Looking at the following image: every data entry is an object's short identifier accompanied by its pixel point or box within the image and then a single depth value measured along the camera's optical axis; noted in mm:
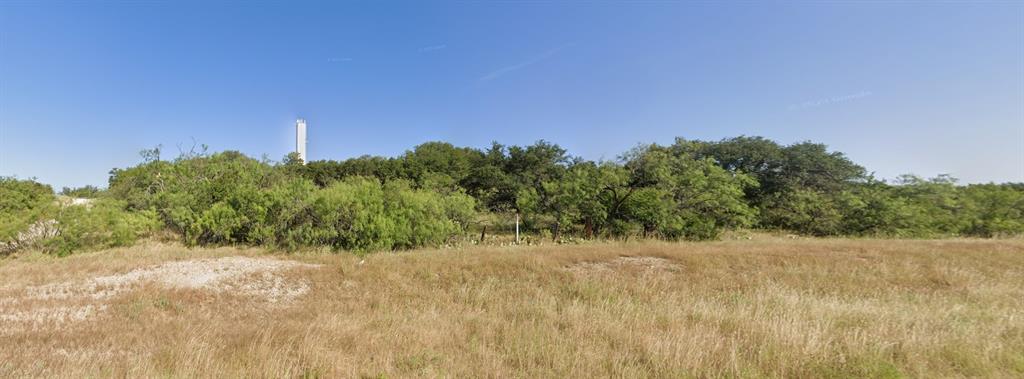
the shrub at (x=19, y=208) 10070
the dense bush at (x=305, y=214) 11525
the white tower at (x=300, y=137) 56656
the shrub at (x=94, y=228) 10492
